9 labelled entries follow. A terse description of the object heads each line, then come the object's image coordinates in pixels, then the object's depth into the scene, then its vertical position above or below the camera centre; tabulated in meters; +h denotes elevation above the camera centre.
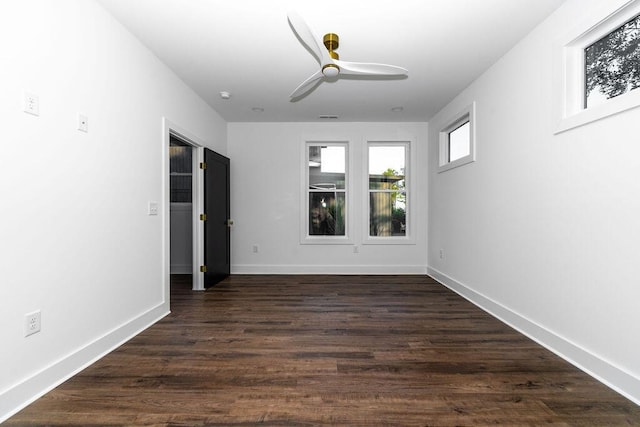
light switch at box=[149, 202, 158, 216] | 2.93 +0.00
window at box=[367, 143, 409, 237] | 5.39 +0.36
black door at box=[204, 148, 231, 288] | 4.26 -0.15
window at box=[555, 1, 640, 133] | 1.89 +0.96
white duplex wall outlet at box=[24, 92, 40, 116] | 1.72 +0.59
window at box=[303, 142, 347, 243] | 5.42 +0.49
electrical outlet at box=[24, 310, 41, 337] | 1.73 -0.65
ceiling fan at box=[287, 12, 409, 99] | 2.18 +1.16
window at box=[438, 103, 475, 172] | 3.68 +0.97
